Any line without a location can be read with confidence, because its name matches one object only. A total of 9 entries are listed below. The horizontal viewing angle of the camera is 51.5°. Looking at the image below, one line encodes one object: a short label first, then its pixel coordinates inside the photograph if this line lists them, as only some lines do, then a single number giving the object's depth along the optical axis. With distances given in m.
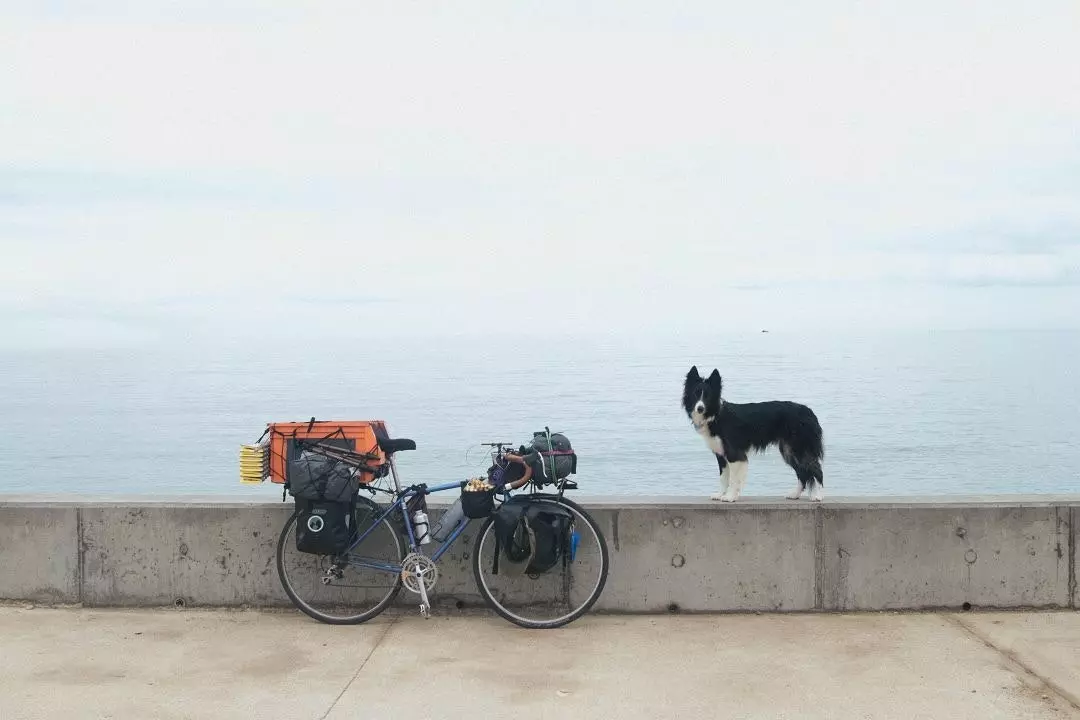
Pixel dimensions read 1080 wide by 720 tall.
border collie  7.54
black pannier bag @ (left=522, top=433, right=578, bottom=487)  6.96
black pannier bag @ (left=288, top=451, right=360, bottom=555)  6.95
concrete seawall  7.42
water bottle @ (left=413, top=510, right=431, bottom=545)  7.15
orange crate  7.08
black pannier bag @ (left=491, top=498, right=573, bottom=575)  6.92
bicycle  7.09
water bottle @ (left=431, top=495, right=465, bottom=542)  7.17
